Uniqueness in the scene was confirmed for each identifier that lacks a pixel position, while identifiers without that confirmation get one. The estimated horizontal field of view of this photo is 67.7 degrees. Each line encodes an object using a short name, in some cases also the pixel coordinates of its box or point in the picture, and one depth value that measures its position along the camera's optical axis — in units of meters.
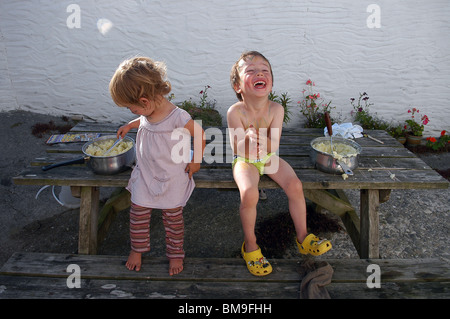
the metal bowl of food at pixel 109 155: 2.40
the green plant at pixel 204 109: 4.64
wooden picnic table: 2.40
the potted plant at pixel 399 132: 4.95
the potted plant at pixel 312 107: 4.89
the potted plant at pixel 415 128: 4.98
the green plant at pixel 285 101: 4.90
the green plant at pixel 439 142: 4.98
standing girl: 2.21
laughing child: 2.26
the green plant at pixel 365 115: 4.92
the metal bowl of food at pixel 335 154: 2.46
